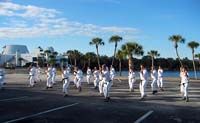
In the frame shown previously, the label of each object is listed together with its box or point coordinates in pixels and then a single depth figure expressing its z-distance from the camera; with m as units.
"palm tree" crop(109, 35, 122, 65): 71.81
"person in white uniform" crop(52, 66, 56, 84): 28.71
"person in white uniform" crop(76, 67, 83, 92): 23.58
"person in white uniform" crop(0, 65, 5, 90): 23.84
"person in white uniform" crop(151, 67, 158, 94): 22.06
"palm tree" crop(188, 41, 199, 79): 62.38
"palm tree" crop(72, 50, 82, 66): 117.18
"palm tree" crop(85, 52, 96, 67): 109.51
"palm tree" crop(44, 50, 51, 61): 137.75
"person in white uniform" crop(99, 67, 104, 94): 21.27
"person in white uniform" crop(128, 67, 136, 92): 23.39
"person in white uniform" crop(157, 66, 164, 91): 25.02
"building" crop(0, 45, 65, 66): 168.75
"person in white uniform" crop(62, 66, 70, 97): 19.75
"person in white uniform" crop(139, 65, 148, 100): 18.58
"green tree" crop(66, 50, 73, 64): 116.71
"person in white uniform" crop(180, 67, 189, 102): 17.83
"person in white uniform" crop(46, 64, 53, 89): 25.88
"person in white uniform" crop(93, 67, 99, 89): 26.42
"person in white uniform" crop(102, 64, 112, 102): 17.84
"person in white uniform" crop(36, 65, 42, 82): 36.94
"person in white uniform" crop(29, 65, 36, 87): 27.68
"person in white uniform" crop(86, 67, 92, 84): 31.60
